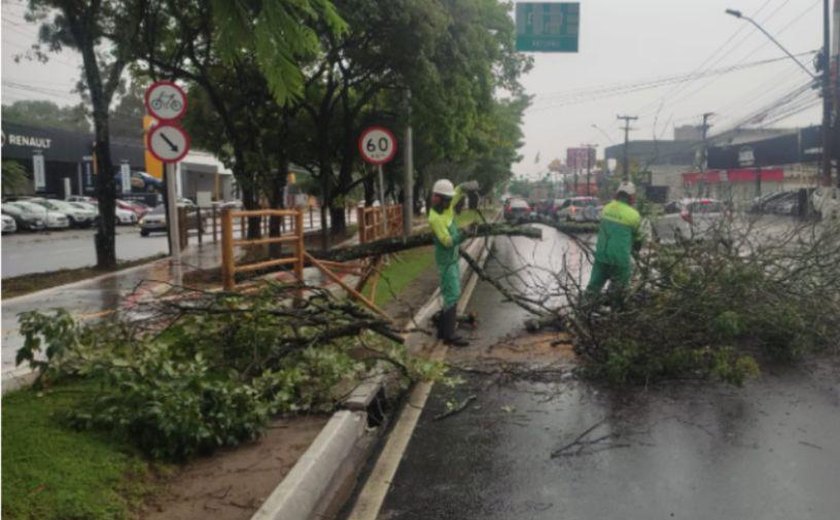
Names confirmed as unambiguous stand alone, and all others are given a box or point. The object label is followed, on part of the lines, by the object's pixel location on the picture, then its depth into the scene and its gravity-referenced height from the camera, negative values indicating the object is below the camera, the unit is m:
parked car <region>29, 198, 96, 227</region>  36.58 -0.42
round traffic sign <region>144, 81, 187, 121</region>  10.14 +1.29
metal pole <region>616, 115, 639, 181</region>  67.51 +5.62
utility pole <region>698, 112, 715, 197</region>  48.22 +4.17
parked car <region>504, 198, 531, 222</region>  45.72 -0.73
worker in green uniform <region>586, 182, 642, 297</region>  8.46 -0.56
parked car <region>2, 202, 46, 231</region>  34.22 -0.56
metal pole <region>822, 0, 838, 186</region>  24.48 +3.40
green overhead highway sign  17.41 +3.70
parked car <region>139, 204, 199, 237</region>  32.94 -0.84
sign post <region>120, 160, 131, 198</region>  48.72 +1.68
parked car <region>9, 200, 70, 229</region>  34.84 -0.50
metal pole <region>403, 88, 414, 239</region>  23.02 +0.41
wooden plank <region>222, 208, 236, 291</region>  7.86 -0.55
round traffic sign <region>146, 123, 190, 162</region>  10.22 +0.77
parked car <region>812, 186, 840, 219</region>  19.72 -0.28
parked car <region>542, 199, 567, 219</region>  42.83 -0.78
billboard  81.88 +3.67
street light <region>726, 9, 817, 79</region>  23.17 +5.16
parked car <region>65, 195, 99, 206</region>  43.31 +0.24
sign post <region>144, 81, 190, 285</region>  10.15 +1.01
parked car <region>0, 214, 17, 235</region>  32.16 -0.78
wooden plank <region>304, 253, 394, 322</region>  8.94 -0.92
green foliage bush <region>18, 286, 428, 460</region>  4.72 -1.18
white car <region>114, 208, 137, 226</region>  42.59 -0.81
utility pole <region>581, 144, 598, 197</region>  71.62 +3.36
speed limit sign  16.02 +1.05
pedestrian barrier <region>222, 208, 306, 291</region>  7.92 -0.51
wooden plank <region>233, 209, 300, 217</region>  8.41 -0.15
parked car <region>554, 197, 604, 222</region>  33.06 -0.73
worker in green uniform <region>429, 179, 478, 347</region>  8.46 -0.56
